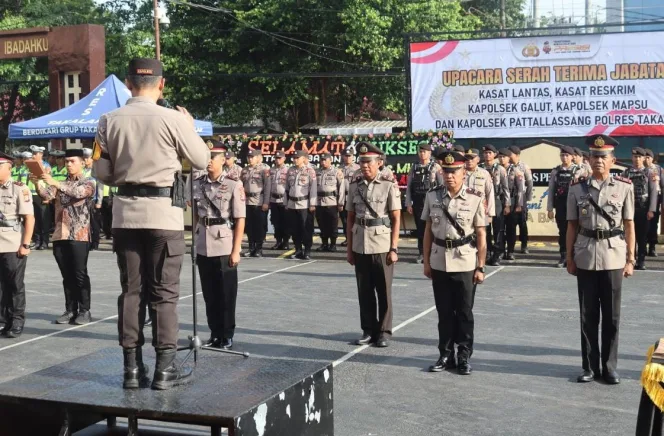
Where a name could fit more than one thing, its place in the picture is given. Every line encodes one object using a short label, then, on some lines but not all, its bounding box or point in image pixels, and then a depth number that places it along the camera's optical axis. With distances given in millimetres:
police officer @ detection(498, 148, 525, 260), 16188
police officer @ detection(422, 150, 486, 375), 8203
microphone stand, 6086
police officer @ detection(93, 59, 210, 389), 5449
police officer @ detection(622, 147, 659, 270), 15078
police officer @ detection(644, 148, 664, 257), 15148
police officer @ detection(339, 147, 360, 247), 17500
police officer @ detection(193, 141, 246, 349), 9195
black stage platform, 5047
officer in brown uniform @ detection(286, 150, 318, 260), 17203
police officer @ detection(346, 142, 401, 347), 9375
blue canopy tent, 18688
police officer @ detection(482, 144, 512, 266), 15852
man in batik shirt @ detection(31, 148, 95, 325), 10688
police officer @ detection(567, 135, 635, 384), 7809
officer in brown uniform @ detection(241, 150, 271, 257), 17359
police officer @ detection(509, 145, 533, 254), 16359
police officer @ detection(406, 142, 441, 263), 15297
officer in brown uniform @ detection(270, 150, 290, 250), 18062
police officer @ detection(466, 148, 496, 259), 12336
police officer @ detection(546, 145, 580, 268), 15335
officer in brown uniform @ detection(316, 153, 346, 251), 17609
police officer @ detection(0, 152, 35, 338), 10148
